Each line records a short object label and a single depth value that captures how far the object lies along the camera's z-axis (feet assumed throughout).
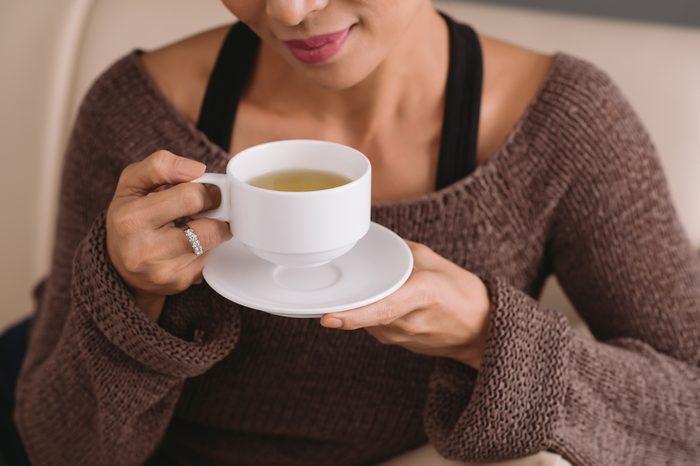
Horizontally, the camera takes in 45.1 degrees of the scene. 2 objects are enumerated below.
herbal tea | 2.55
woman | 2.94
